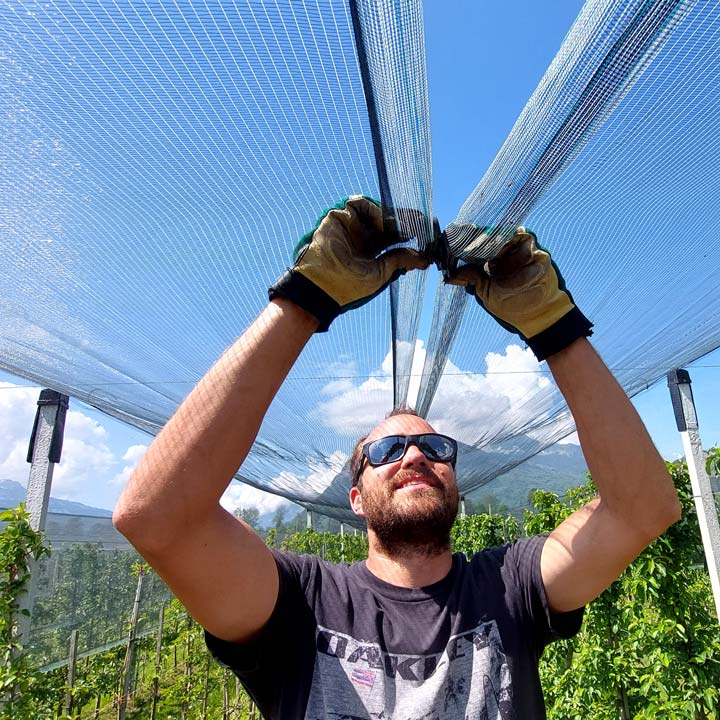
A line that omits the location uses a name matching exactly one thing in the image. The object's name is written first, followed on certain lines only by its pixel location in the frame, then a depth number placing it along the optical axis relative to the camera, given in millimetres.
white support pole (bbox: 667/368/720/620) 2938
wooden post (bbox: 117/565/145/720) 3875
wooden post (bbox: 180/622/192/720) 4488
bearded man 909
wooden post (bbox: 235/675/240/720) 5413
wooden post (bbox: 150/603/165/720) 4490
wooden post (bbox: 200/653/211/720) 4523
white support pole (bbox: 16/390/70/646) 2475
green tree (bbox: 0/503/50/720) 2312
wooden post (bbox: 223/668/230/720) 4586
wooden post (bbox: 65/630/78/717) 3486
